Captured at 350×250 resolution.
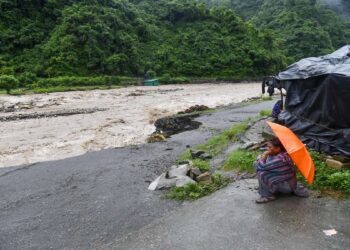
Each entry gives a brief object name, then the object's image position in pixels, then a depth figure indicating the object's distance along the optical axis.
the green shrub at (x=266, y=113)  18.41
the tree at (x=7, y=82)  35.28
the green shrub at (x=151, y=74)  51.62
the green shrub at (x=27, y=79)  40.00
